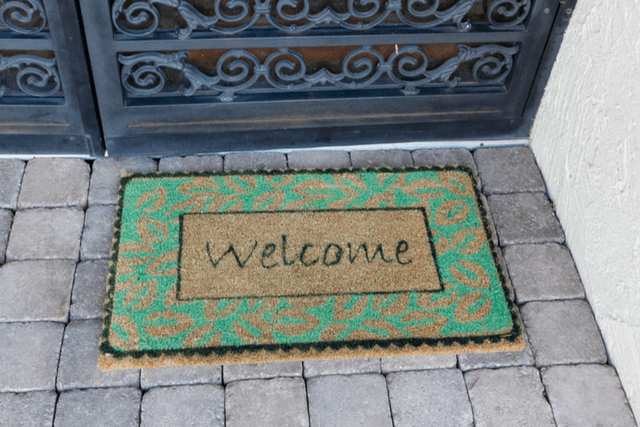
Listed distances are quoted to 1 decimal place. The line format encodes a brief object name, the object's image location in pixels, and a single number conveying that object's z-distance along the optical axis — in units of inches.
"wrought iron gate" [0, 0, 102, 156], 92.0
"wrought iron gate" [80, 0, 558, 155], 96.3
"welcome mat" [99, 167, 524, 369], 86.4
